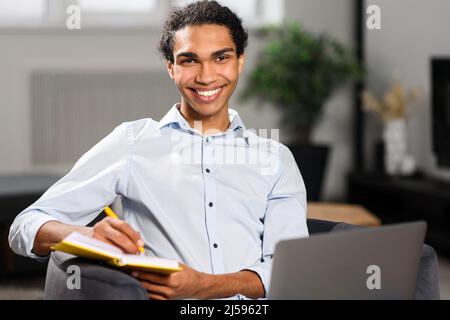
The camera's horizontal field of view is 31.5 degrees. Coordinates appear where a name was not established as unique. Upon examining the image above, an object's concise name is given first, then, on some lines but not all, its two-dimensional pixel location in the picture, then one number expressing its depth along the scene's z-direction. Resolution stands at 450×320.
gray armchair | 1.39
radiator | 4.82
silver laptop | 1.32
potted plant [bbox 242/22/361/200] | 5.21
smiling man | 1.67
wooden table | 3.50
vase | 4.88
